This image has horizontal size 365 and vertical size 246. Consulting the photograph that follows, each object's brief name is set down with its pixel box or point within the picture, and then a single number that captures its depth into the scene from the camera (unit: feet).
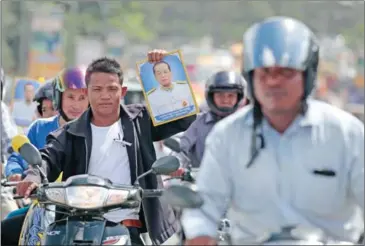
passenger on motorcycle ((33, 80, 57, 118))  44.76
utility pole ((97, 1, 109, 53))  273.89
